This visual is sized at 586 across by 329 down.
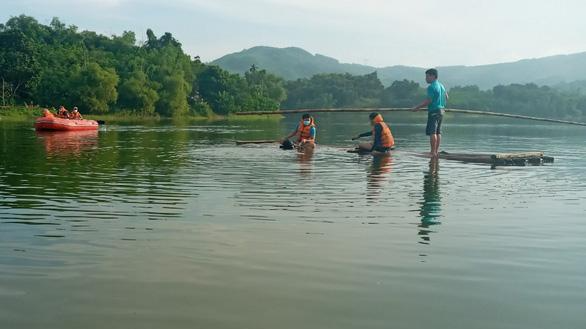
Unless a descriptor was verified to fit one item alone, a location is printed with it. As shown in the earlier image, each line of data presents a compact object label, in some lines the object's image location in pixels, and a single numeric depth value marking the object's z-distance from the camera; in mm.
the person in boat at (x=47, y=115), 37656
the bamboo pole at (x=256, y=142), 26078
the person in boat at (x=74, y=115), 41806
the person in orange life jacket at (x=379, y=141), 20391
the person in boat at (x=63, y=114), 40938
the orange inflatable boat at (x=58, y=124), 37312
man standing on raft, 18422
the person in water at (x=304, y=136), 22938
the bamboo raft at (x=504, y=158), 17484
